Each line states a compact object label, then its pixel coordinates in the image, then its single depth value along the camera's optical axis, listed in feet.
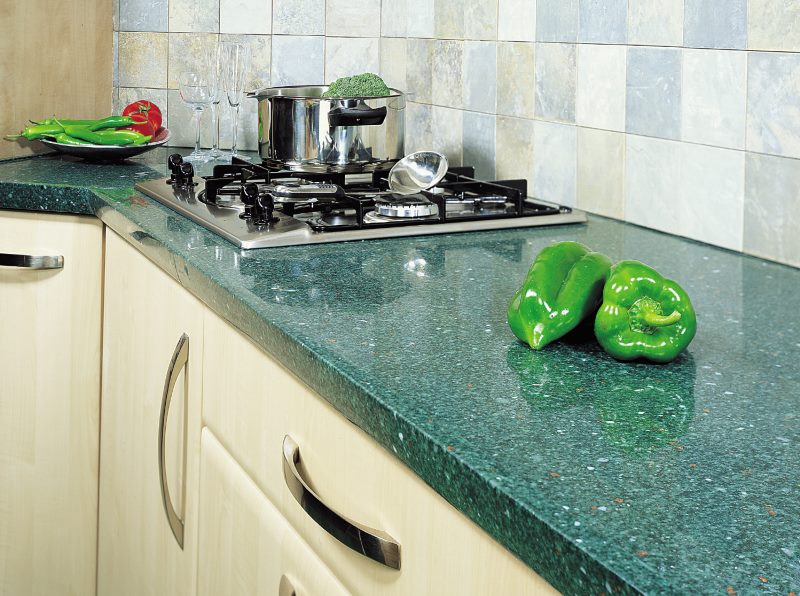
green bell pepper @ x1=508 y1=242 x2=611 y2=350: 2.96
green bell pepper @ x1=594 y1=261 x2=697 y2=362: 2.79
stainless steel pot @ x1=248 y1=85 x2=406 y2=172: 5.58
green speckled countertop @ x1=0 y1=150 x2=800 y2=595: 1.80
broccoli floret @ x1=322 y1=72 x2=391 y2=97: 6.01
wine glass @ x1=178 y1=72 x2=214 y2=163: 7.09
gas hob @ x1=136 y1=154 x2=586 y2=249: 4.59
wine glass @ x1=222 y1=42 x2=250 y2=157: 7.43
